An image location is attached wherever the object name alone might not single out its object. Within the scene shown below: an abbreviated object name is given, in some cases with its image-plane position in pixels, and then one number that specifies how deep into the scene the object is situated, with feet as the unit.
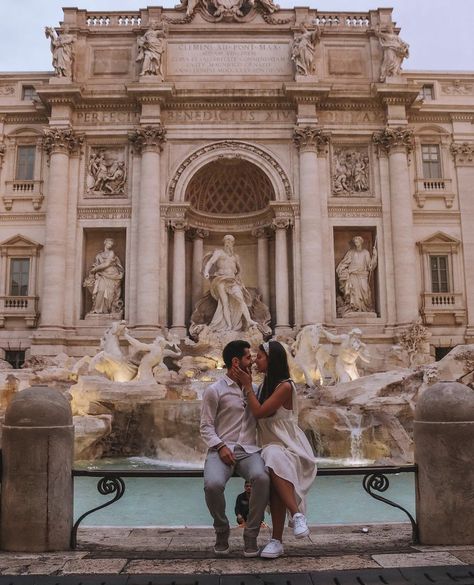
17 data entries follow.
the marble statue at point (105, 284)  77.51
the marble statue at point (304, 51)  80.28
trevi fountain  46.62
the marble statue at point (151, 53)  79.46
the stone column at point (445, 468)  16.57
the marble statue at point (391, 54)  80.79
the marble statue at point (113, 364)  60.90
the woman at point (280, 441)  15.56
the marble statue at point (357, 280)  78.23
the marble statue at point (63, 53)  79.82
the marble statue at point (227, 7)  83.71
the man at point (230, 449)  15.40
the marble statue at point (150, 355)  60.39
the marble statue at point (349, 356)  62.54
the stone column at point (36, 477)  16.30
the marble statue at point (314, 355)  62.49
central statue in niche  74.91
